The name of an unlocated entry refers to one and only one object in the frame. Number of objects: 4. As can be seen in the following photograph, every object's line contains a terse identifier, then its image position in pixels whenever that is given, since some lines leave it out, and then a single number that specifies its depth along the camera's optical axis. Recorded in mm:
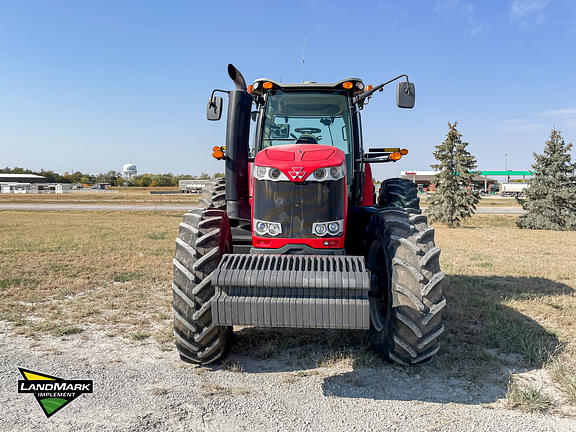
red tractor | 3711
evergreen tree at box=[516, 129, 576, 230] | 23594
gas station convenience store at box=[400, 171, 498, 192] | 93762
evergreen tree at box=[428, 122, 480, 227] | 25516
